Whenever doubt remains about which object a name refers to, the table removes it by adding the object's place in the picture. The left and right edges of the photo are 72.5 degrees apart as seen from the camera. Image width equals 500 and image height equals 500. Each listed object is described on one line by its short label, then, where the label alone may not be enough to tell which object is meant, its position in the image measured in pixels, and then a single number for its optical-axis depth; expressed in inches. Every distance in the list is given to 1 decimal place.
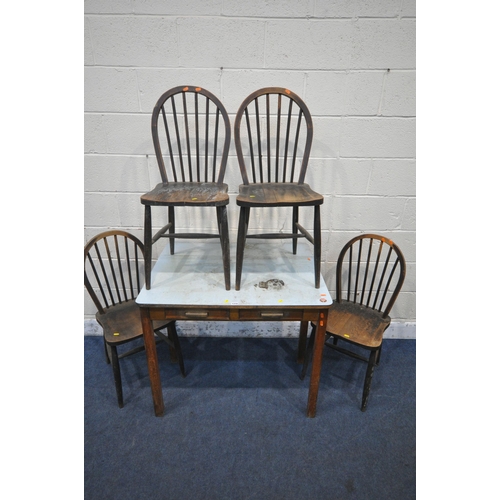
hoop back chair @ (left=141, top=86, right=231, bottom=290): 61.6
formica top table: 60.3
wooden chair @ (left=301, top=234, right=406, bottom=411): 69.9
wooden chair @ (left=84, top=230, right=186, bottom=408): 69.2
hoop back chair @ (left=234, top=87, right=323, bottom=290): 61.9
